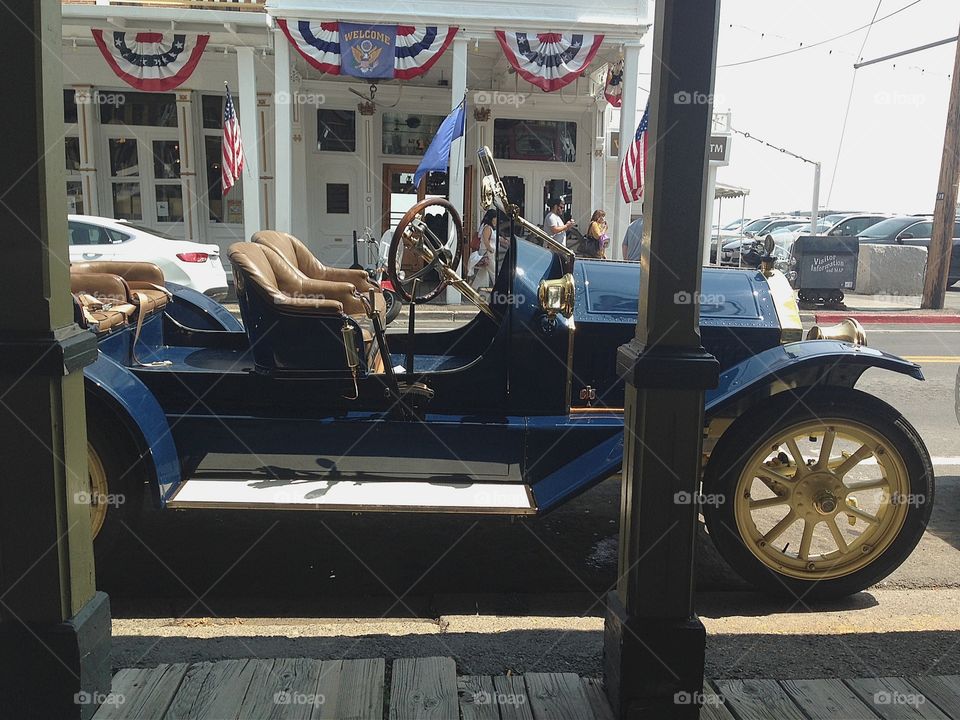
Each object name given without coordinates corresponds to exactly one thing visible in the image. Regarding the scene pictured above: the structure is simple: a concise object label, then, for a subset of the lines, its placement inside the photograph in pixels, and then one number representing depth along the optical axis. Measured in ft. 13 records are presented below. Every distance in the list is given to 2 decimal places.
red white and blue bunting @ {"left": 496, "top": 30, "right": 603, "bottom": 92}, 39.93
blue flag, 34.06
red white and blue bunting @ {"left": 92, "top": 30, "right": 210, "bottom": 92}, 40.29
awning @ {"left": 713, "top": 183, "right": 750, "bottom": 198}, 60.54
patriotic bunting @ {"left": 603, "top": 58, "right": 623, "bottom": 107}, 45.38
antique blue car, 11.16
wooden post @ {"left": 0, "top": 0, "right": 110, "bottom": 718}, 6.57
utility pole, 45.85
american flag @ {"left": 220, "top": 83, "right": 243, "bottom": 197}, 39.91
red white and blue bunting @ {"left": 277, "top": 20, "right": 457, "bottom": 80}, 39.29
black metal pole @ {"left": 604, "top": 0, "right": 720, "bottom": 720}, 6.94
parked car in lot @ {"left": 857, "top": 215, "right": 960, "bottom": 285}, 61.76
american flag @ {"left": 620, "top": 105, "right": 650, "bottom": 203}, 38.68
